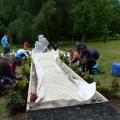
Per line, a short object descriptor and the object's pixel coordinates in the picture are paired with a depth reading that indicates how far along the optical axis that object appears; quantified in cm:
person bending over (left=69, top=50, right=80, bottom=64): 594
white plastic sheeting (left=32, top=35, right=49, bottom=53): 824
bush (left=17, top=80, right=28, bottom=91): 418
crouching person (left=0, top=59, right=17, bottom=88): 420
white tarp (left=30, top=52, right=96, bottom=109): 334
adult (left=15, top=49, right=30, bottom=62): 717
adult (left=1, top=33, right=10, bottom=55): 691
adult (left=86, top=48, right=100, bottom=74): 543
